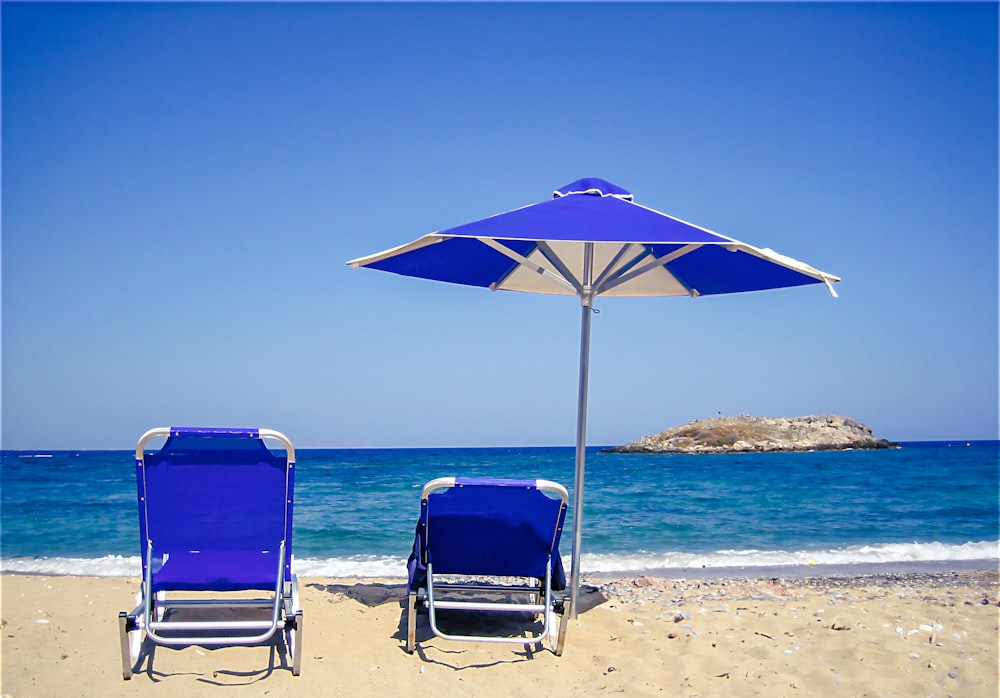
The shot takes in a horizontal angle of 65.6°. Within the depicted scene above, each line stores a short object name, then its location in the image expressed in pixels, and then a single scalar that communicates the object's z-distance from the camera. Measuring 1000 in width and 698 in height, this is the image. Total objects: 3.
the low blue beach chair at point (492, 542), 3.99
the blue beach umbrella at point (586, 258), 3.85
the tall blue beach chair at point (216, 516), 3.71
